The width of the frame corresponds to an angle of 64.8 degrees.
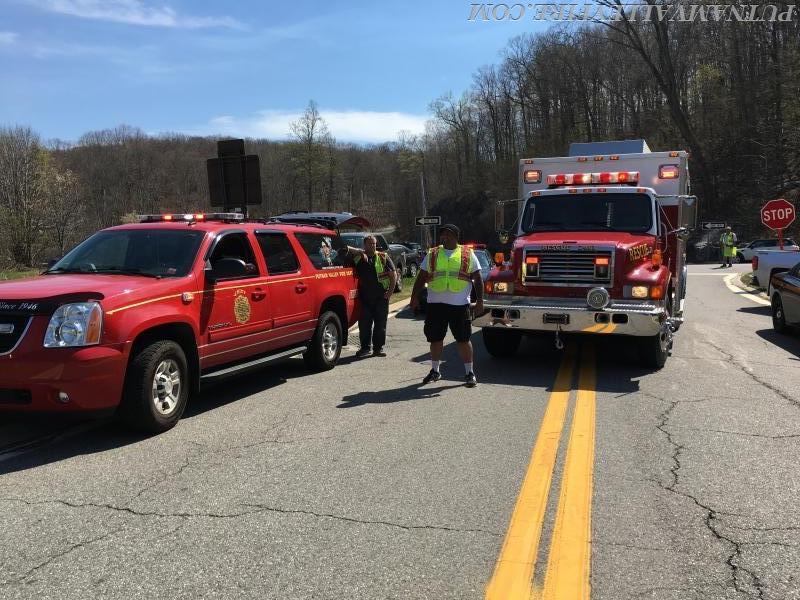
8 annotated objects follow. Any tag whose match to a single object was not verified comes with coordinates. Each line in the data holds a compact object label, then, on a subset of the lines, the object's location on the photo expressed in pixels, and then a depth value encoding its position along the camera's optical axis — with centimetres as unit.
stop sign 1950
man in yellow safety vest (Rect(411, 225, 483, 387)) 719
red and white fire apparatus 760
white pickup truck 1759
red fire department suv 471
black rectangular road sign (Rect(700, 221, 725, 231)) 1056
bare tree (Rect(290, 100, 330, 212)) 7162
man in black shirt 933
